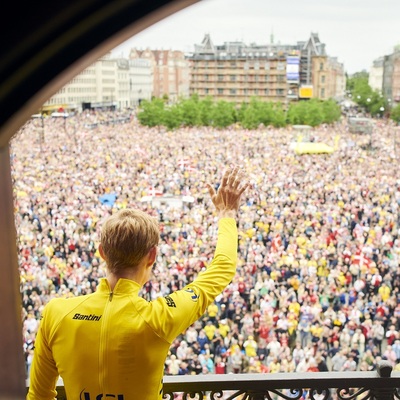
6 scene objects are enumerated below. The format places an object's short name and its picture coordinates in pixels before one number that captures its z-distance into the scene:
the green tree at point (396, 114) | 43.31
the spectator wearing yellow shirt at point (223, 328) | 8.27
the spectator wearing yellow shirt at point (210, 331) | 8.13
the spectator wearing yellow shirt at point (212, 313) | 8.99
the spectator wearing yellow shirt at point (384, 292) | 9.55
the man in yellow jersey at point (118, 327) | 1.13
